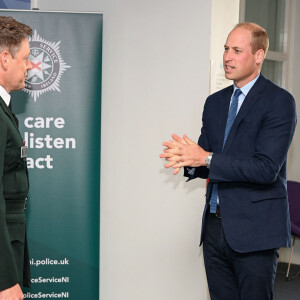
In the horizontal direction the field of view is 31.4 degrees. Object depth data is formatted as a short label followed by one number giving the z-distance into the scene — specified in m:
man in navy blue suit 2.50
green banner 3.75
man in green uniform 2.04
